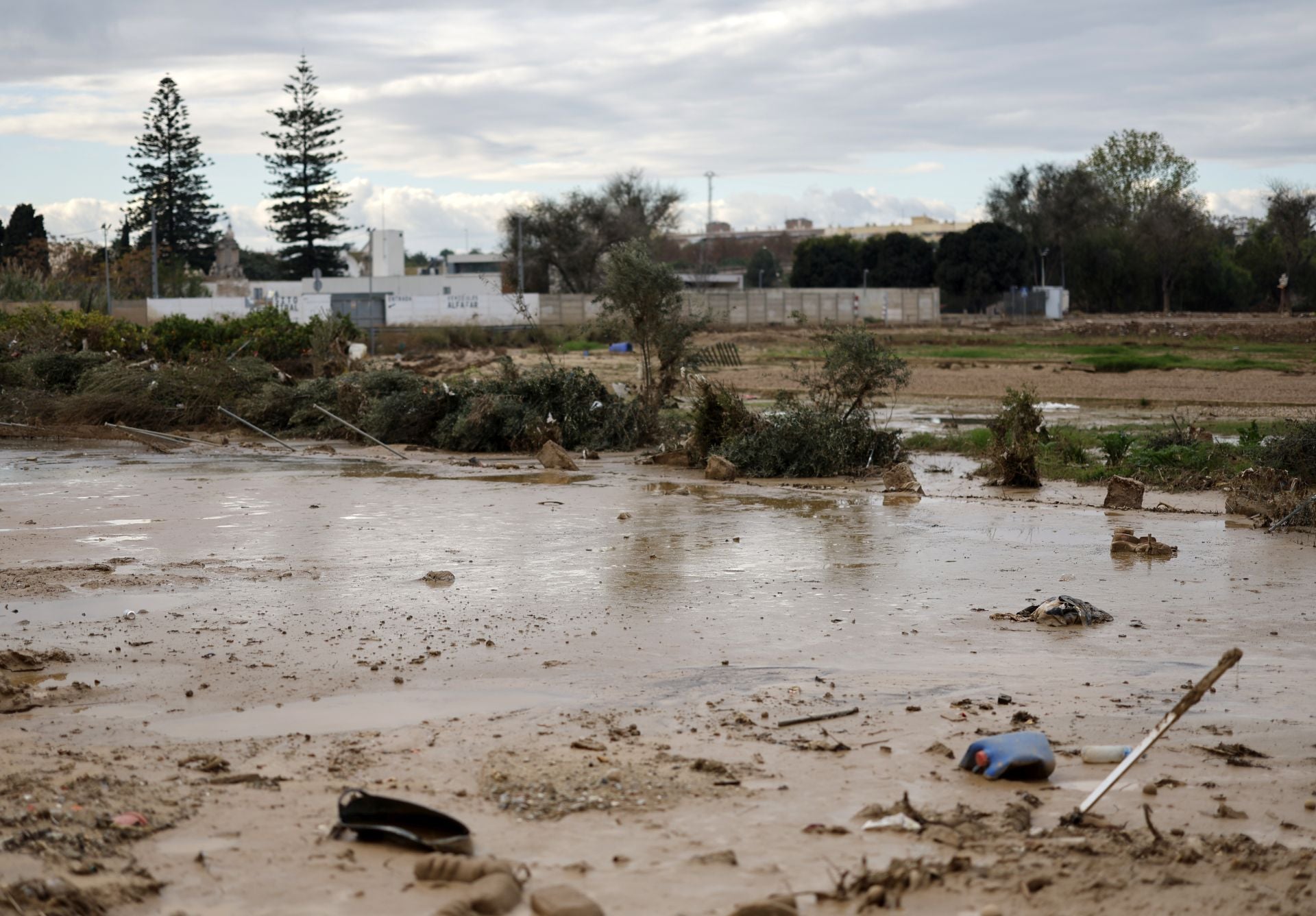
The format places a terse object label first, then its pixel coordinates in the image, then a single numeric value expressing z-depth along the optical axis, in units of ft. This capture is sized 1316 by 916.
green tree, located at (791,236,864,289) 277.44
